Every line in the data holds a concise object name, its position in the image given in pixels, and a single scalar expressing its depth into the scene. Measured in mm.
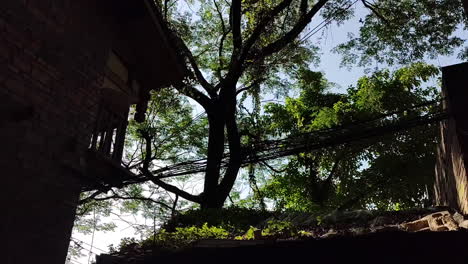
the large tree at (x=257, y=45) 12258
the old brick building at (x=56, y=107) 5086
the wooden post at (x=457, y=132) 4699
